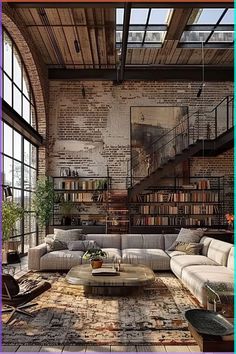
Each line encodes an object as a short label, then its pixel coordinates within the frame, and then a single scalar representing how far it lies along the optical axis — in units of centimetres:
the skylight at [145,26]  965
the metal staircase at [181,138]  1361
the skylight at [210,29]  963
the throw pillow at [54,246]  909
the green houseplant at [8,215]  777
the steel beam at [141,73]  1315
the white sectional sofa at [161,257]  643
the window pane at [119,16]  946
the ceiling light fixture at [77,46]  1090
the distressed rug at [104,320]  473
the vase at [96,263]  748
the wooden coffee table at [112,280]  648
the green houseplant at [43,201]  1182
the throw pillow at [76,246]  914
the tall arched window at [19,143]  963
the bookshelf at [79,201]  1318
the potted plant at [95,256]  749
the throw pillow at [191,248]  875
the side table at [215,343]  372
